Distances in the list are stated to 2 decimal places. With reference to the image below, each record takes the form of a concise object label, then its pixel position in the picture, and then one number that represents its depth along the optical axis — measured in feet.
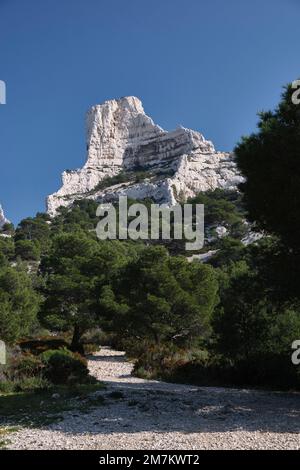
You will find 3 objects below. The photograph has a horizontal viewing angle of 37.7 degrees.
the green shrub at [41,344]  71.66
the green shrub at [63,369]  43.96
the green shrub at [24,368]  42.47
